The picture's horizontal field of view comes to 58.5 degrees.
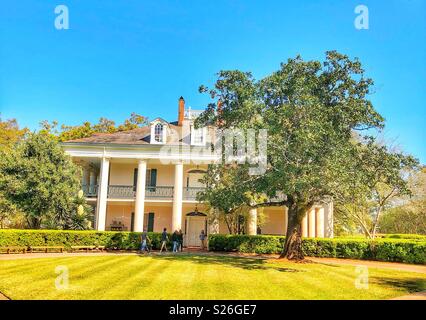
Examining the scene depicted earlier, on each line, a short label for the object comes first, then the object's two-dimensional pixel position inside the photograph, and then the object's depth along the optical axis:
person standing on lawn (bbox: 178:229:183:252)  24.95
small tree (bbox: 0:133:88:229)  23.86
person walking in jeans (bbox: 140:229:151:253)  23.38
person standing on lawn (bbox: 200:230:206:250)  27.56
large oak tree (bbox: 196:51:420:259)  15.19
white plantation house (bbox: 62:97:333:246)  28.92
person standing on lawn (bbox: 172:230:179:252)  24.44
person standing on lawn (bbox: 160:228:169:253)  24.09
